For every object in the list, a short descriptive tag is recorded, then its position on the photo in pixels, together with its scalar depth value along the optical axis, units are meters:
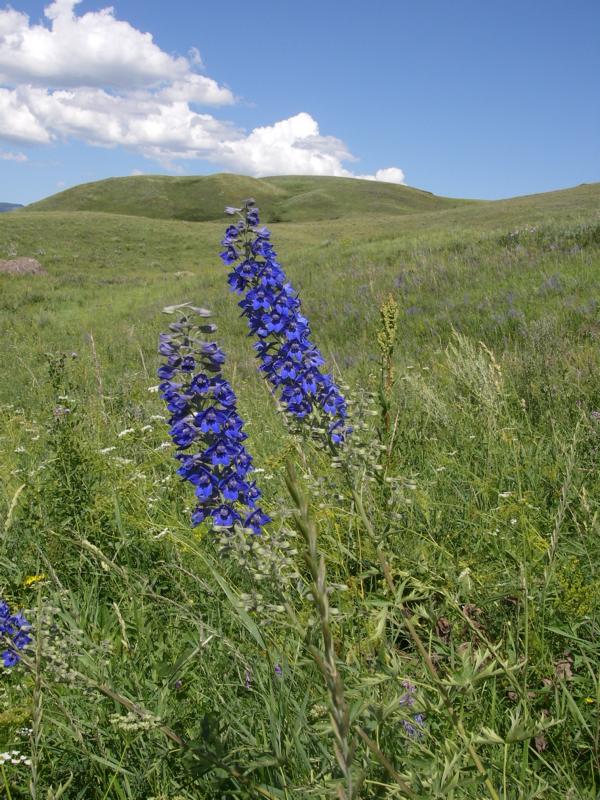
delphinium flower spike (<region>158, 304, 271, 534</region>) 0.72
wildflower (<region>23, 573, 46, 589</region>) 0.88
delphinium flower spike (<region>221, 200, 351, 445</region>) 0.85
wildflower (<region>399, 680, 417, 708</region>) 0.59
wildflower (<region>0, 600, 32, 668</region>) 0.68
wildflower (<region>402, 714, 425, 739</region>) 0.59
